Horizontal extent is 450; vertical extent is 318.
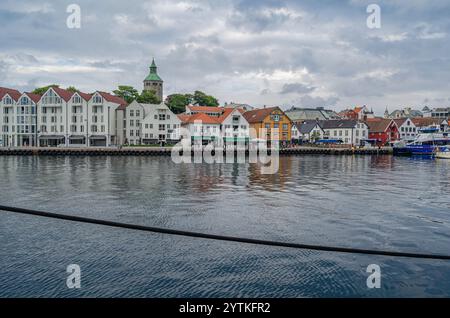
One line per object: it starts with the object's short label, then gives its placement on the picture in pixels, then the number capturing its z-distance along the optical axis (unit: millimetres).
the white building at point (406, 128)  119438
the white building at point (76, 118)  91812
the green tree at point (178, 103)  120381
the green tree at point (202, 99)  127812
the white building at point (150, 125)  92312
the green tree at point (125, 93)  114362
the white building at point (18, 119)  93125
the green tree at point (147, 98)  113550
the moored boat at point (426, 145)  90125
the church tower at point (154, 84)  150250
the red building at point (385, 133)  116825
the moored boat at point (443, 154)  82000
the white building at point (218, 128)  94812
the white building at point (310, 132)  115188
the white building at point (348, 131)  115312
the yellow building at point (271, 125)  99188
